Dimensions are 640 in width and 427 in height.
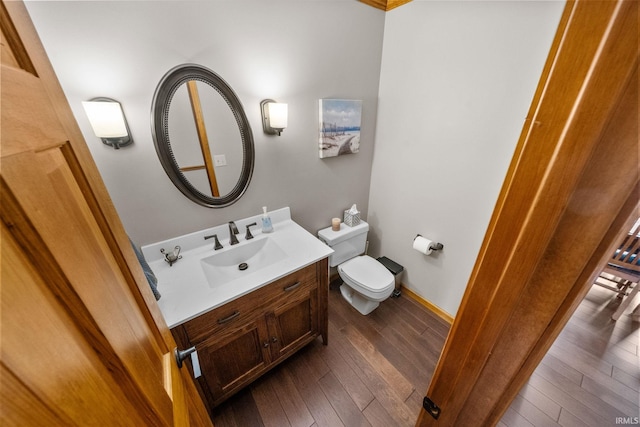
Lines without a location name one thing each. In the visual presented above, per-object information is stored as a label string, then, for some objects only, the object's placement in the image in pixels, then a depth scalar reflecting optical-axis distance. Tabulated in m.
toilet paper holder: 1.65
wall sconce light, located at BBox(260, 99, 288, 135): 1.28
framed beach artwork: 1.56
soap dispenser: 1.47
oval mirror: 1.08
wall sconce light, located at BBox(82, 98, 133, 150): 0.89
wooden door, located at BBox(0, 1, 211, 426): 0.20
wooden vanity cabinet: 0.98
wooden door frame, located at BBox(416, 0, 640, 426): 0.28
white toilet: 1.62
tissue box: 1.95
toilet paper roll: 1.68
